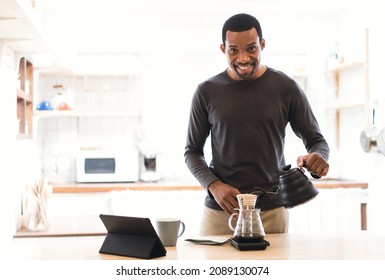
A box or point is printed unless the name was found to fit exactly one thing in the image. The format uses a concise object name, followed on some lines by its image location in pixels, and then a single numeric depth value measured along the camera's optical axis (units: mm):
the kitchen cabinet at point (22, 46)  2135
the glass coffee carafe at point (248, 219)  1631
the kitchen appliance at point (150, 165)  4357
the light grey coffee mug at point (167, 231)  1708
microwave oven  4250
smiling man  2004
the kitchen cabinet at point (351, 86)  3955
